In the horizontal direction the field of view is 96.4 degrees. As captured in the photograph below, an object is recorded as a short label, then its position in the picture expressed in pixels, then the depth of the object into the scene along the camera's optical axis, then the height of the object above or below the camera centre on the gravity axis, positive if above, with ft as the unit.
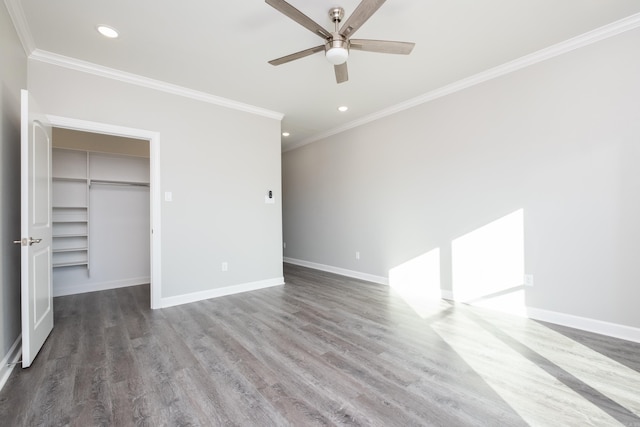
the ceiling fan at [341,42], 6.07 +4.17
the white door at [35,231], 6.66 -0.38
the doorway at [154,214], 11.16 +0.04
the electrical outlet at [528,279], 9.77 -2.35
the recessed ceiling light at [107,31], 7.98 +5.26
